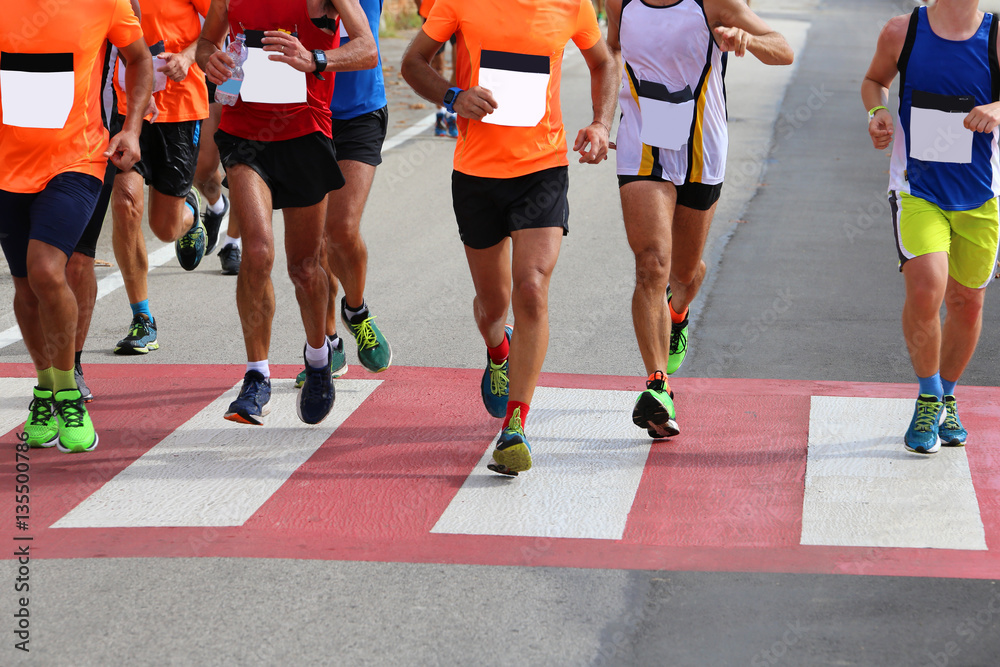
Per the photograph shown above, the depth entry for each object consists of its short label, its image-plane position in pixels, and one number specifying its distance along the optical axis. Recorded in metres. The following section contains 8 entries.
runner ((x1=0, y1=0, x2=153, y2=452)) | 11.34
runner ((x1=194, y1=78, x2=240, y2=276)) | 19.17
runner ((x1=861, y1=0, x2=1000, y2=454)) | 11.19
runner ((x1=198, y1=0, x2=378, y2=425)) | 11.89
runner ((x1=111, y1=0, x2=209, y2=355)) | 15.35
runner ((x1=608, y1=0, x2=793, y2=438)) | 11.95
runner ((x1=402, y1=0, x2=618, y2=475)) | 11.11
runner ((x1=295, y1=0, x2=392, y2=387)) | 13.94
